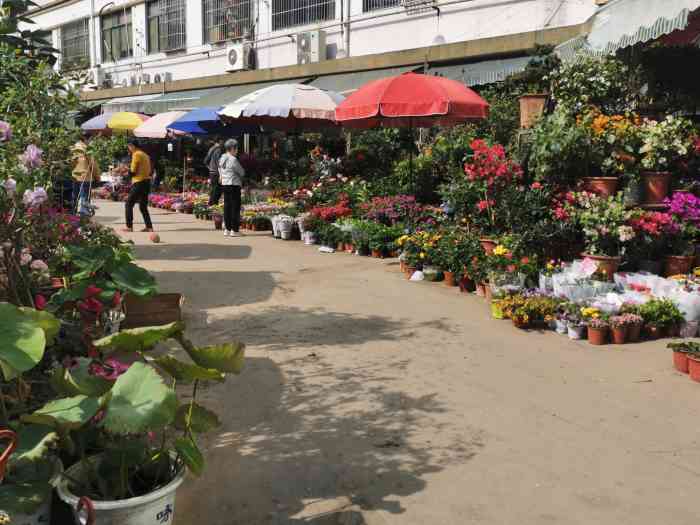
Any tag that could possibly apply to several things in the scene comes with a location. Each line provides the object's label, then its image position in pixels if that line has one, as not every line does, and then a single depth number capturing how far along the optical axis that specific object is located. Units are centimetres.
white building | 1441
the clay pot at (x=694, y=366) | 530
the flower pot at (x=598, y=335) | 634
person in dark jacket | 1672
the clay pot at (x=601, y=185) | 831
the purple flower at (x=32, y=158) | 389
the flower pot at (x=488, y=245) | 849
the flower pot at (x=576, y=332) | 651
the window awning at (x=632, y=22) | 711
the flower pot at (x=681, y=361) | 548
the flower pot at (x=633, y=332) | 640
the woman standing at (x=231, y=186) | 1277
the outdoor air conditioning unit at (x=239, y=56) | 2200
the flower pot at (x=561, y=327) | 666
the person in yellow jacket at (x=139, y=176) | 1262
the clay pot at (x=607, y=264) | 757
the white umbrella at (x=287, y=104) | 1352
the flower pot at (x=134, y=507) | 262
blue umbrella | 1719
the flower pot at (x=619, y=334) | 634
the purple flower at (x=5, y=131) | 365
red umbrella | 1084
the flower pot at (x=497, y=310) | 717
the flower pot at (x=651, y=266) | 794
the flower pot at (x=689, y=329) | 649
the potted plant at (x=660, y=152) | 838
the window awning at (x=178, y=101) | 2232
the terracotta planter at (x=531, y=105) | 1003
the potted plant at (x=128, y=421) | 258
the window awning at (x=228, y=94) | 2019
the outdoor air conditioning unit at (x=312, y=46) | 1916
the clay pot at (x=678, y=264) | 784
